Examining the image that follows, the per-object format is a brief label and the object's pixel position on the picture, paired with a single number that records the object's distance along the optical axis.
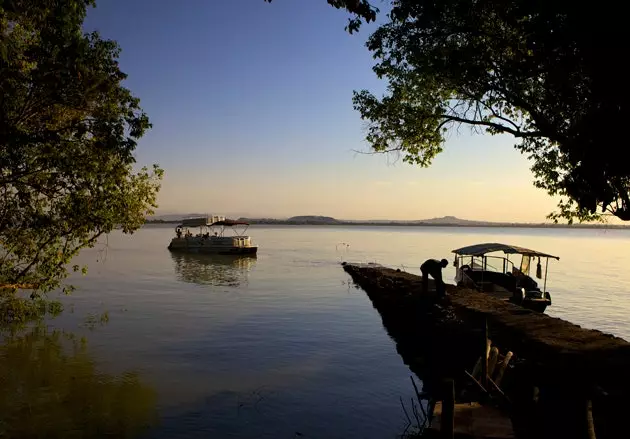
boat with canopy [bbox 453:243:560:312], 25.16
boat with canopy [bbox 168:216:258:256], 68.88
